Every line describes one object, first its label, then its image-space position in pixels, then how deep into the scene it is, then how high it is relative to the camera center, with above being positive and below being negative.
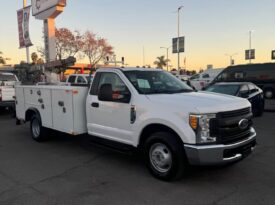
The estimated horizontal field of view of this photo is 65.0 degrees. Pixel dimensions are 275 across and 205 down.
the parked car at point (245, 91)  8.49 -0.52
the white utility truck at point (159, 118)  3.28 -0.68
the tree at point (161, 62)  66.53 +5.39
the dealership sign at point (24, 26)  11.72 +3.13
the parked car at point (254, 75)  14.83 +0.17
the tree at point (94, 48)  34.67 +5.44
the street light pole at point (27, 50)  12.60 +1.83
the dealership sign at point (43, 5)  9.73 +3.61
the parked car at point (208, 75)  21.87 +0.38
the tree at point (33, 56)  56.26 +6.82
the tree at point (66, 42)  32.26 +5.90
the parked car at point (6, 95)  9.41 -0.54
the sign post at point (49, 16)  9.81 +3.09
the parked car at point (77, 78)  13.37 +0.19
